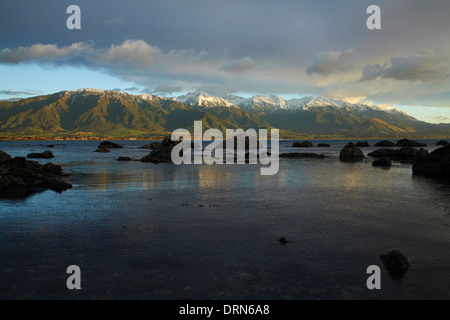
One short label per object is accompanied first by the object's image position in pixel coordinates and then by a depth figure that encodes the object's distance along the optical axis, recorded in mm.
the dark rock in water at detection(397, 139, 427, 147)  151000
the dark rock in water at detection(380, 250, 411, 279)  12406
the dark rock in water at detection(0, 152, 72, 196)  30988
